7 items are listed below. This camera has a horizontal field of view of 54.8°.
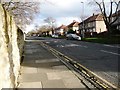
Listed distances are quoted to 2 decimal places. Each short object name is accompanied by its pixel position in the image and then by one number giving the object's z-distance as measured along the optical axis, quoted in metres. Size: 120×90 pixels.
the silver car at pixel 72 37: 25.32
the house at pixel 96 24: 45.47
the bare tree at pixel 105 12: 22.65
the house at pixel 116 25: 31.45
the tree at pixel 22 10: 15.04
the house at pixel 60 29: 76.95
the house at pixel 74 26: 64.95
